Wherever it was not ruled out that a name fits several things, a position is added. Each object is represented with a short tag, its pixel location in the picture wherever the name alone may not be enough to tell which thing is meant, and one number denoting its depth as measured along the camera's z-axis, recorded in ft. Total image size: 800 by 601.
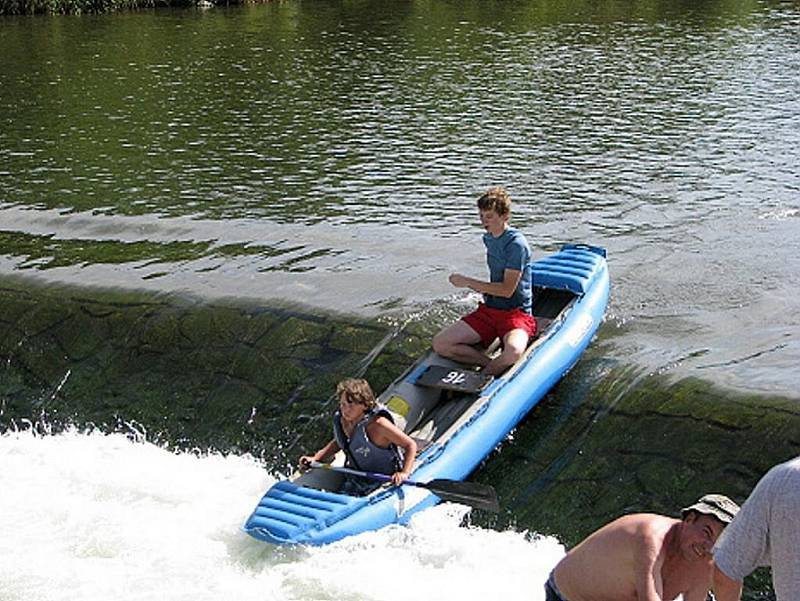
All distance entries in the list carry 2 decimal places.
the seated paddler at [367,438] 55.88
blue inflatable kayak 53.52
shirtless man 33.88
